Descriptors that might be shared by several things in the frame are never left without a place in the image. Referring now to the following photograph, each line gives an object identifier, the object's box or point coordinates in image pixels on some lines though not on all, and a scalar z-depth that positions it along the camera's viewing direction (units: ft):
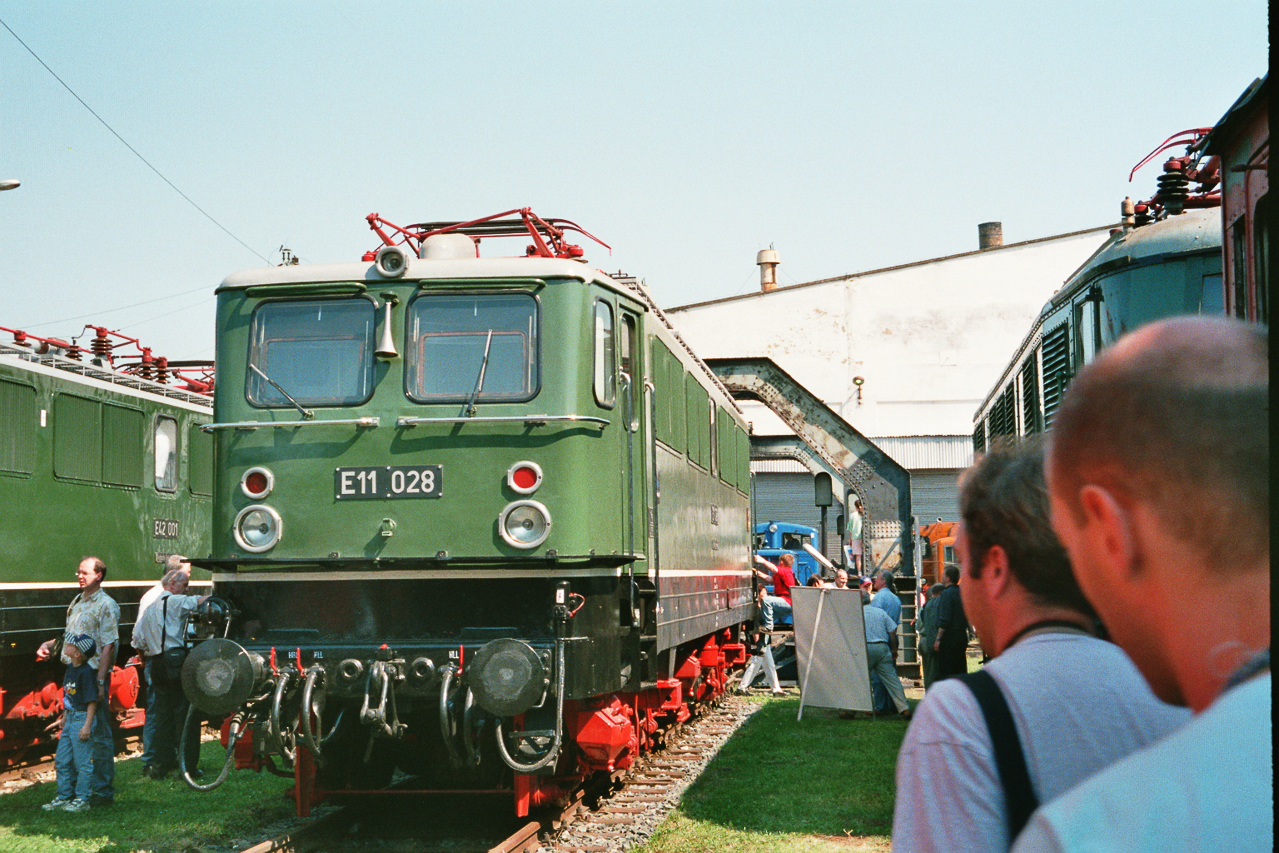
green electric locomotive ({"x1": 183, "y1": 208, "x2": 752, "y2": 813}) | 25.93
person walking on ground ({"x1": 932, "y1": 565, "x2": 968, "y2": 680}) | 43.47
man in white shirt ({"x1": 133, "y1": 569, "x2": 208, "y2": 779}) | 37.32
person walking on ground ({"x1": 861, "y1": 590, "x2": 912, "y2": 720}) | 52.70
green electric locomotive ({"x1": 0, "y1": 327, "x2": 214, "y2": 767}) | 39.65
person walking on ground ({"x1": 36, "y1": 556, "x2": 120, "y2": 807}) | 33.67
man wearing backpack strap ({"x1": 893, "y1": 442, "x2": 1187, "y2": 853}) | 6.22
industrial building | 131.23
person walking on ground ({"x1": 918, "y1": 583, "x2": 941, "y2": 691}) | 44.42
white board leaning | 48.37
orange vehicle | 97.49
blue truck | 106.52
